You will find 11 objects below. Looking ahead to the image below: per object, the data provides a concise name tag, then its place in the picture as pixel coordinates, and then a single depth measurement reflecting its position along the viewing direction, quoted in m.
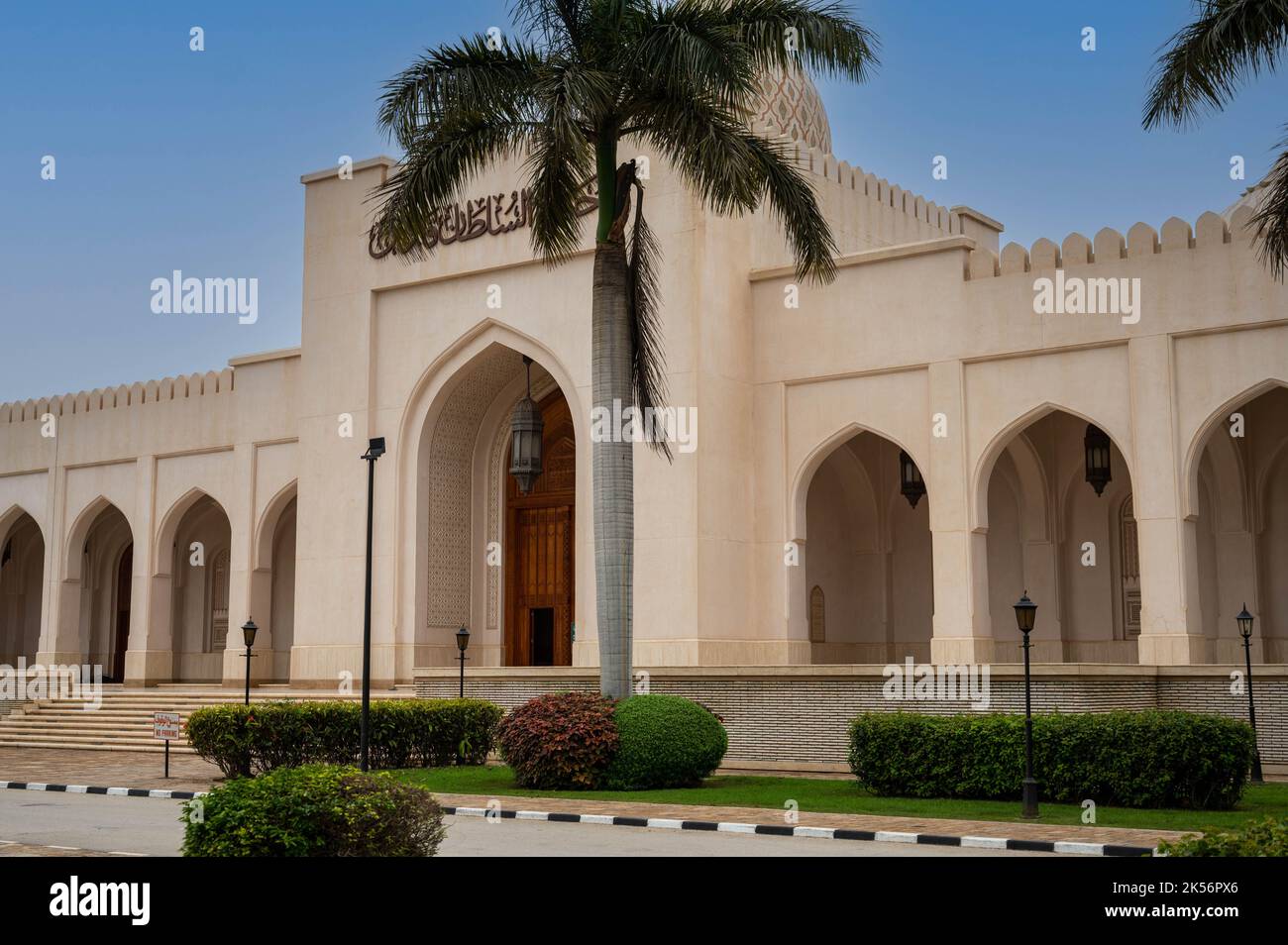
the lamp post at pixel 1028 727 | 12.89
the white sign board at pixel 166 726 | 17.98
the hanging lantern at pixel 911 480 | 23.30
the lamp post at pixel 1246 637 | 15.22
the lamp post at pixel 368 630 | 15.77
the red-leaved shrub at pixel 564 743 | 15.08
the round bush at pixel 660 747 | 15.07
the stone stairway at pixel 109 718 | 23.94
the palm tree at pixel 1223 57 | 13.29
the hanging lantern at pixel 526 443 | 24.67
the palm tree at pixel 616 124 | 15.20
